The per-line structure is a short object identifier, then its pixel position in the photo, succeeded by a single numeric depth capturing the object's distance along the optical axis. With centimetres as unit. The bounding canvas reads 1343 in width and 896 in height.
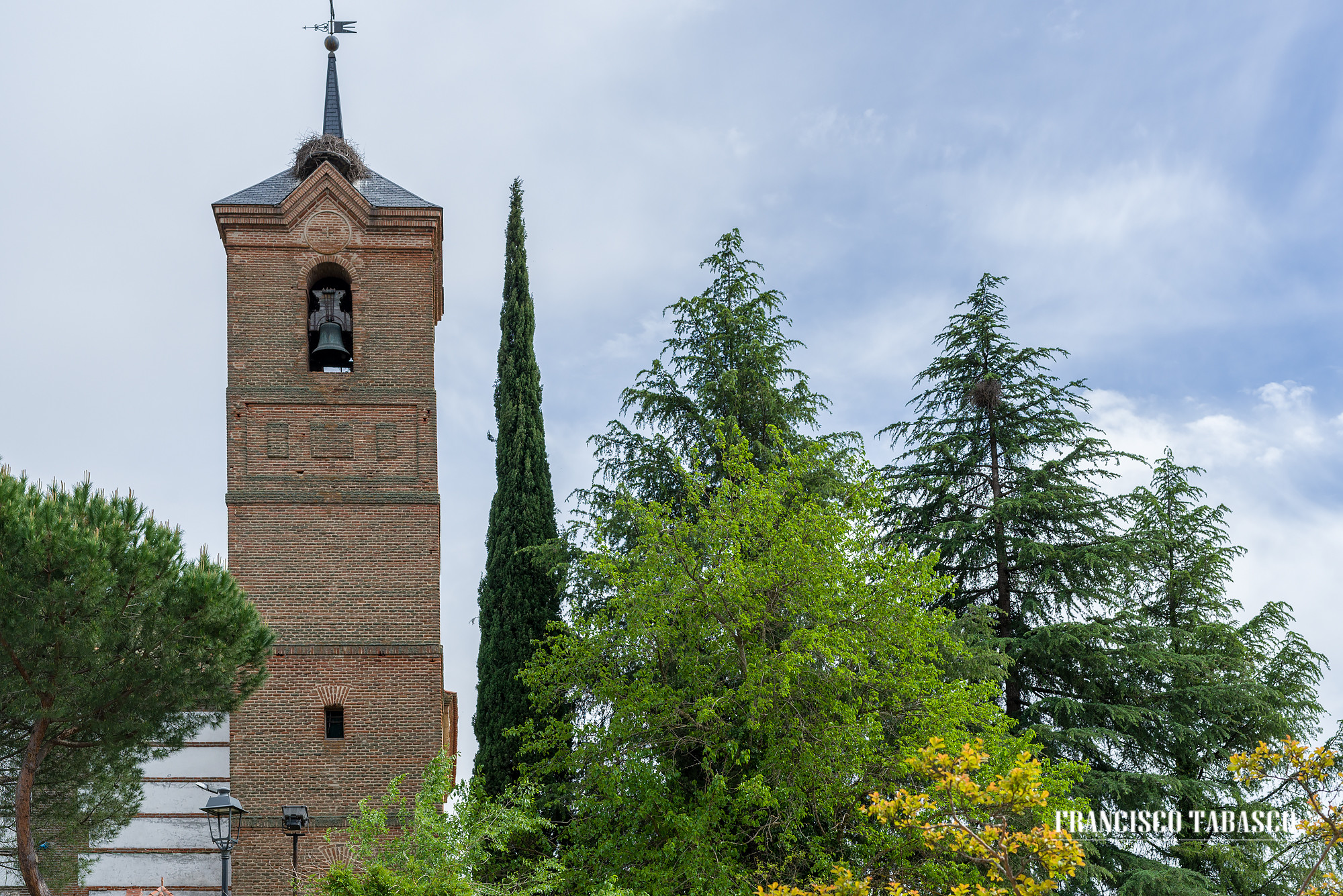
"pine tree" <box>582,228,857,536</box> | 1891
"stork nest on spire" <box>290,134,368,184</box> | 1928
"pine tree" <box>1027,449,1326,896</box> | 1736
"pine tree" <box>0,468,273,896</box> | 1292
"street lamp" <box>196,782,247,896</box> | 1349
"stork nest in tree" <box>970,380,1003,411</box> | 2084
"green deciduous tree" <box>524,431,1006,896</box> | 1389
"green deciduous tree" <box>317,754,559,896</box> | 1118
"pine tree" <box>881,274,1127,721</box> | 1973
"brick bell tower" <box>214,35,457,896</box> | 1650
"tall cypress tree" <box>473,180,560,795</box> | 1755
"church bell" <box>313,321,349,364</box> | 1778
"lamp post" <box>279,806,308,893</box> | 1445
